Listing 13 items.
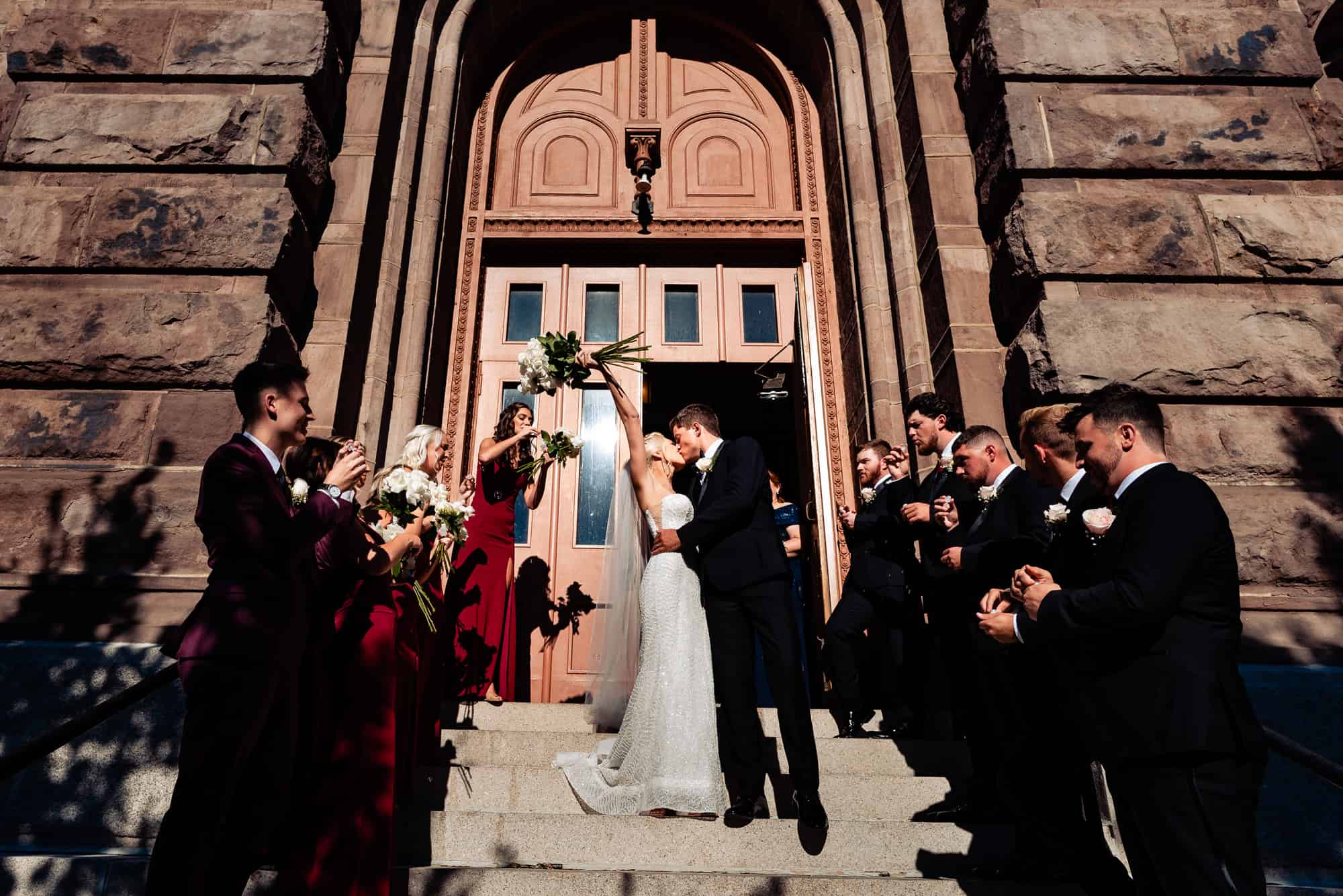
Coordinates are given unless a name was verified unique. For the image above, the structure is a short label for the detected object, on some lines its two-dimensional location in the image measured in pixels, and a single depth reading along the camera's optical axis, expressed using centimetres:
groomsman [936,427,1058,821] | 388
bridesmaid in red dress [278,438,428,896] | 331
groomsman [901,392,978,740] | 476
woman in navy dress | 689
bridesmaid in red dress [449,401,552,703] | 602
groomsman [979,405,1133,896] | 336
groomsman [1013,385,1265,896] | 243
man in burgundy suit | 266
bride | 421
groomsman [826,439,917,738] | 552
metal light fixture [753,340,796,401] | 861
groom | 394
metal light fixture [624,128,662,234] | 876
